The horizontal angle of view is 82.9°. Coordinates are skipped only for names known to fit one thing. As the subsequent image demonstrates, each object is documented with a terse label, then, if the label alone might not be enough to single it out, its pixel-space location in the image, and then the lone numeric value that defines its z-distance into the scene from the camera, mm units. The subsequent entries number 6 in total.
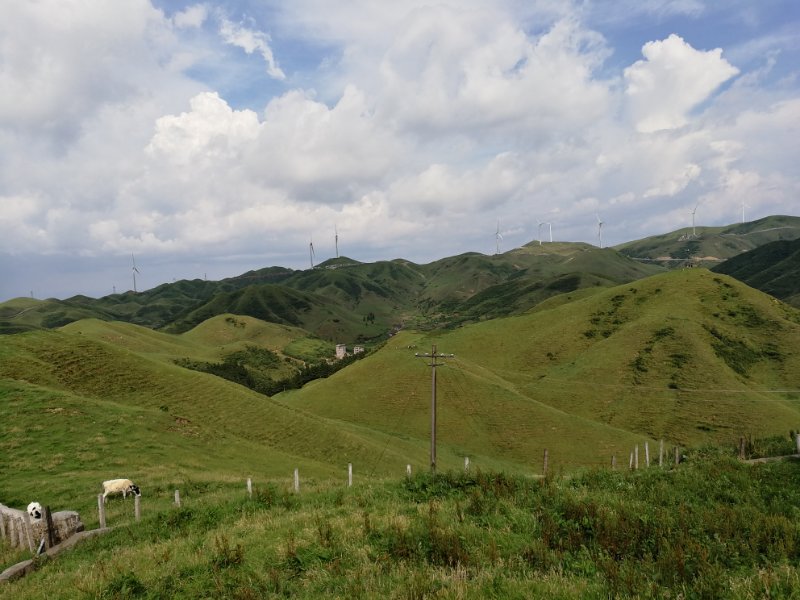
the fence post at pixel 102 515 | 19939
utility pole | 39044
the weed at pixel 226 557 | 12057
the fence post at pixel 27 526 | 17984
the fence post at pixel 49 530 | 17875
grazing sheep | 28859
